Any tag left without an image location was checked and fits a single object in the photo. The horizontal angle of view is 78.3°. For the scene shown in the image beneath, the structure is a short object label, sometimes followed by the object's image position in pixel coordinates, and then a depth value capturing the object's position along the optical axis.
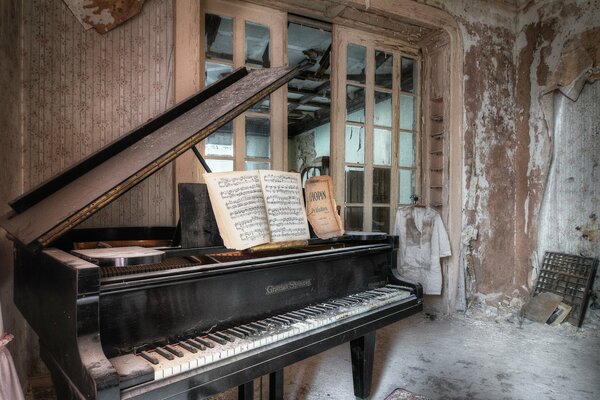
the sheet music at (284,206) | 1.62
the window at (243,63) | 3.04
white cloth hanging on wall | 3.76
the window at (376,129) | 3.76
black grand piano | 1.04
